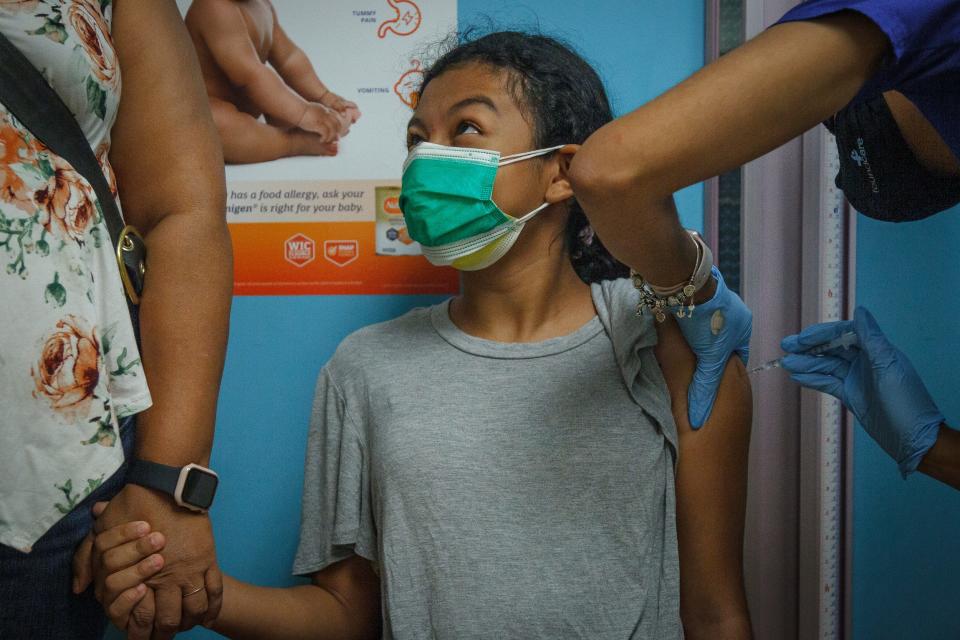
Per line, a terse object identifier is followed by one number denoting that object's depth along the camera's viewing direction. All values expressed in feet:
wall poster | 5.05
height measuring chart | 4.75
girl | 3.83
